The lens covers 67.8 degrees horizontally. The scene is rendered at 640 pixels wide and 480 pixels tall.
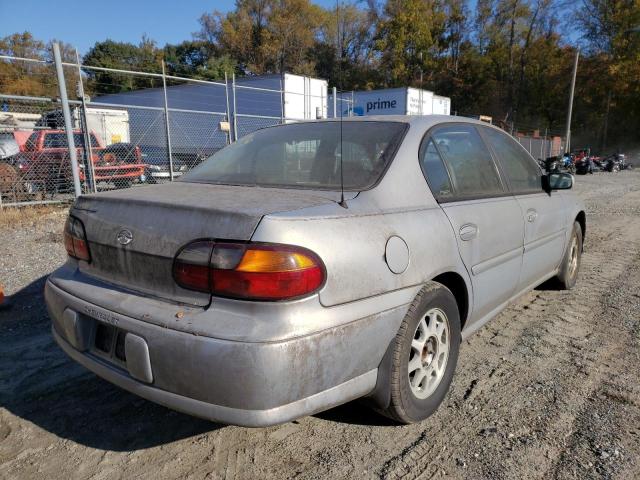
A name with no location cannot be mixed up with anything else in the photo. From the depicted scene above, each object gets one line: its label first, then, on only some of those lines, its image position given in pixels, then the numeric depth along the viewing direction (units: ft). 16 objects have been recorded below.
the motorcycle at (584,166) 75.61
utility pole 88.89
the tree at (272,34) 151.94
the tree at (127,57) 136.46
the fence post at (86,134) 29.43
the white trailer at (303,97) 51.49
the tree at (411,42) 142.20
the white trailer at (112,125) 54.60
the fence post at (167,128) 34.04
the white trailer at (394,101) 67.62
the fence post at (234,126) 40.46
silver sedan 5.96
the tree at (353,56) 124.75
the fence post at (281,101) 50.75
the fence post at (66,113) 25.45
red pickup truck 32.65
